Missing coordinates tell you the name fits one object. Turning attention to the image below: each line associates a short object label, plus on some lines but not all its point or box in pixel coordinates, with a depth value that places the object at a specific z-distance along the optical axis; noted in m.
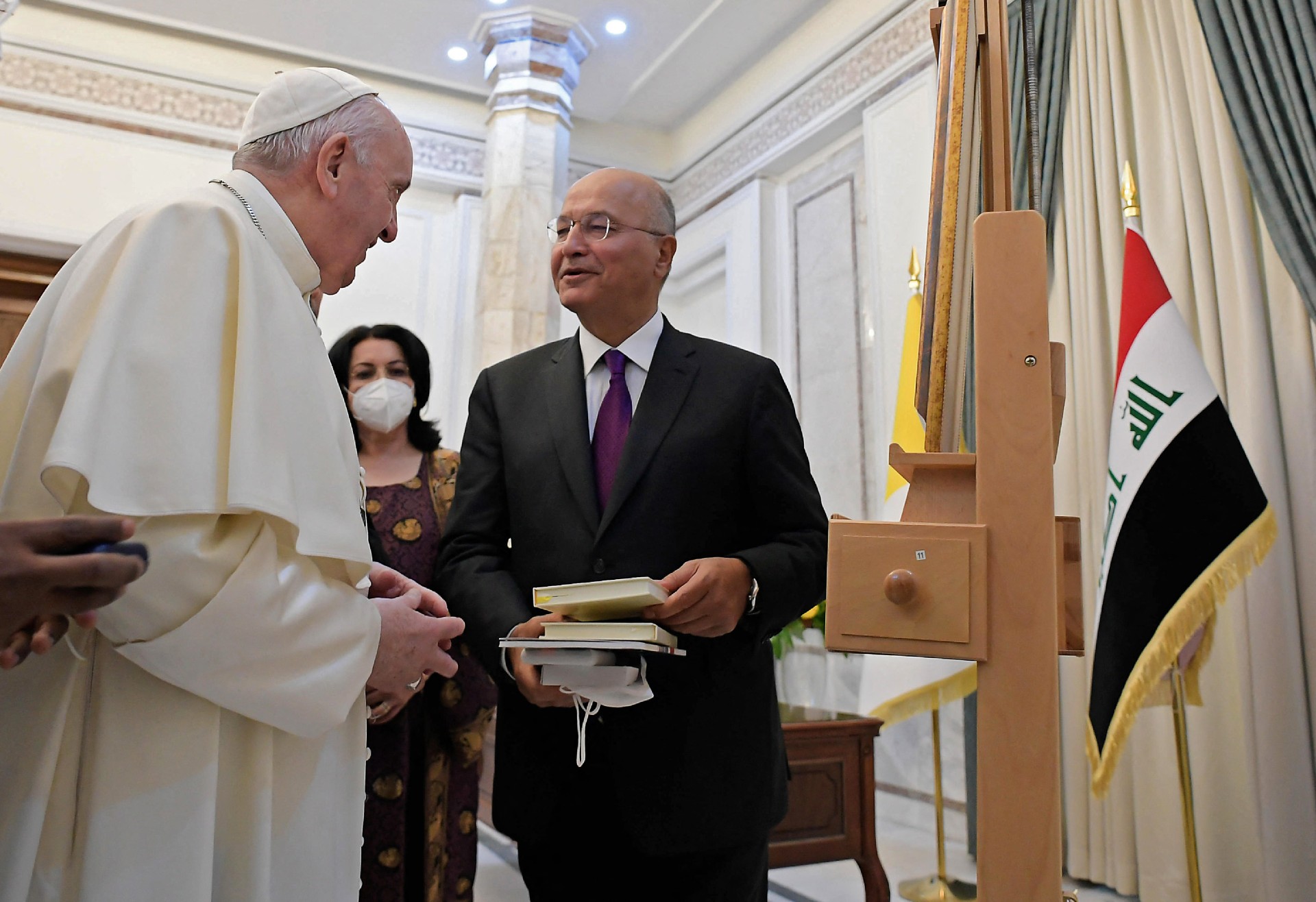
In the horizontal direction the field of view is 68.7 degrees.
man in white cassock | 1.11
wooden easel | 1.13
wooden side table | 3.13
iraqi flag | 3.01
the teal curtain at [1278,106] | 3.33
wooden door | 6.30
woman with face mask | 2.29
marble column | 6.32
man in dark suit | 1.68
